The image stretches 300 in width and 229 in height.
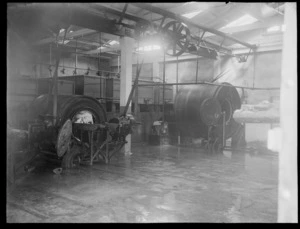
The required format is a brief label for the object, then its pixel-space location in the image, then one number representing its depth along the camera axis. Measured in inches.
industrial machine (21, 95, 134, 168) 300.2
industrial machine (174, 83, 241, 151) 460.1
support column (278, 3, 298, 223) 87.0
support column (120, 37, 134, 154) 407.3
